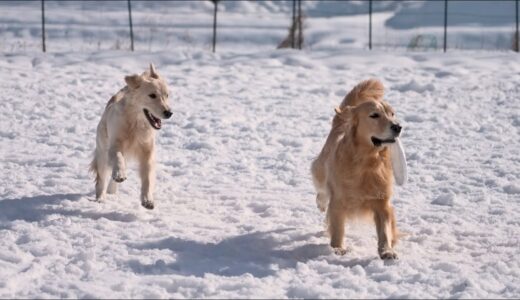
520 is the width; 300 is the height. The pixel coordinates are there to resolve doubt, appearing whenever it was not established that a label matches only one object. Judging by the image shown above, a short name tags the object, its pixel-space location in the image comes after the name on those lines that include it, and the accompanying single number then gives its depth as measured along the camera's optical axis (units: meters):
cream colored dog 14.11
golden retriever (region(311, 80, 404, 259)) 11.32
